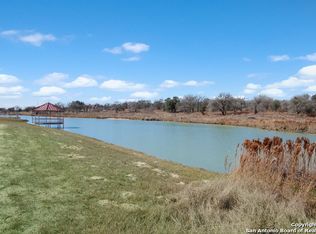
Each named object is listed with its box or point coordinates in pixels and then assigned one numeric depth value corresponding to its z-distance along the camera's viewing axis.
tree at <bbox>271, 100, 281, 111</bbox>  84.07
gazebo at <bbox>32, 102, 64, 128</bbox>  41.97
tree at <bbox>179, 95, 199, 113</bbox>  96.56
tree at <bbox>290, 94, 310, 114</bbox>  68.12
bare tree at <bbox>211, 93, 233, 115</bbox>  83.00
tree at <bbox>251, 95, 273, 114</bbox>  84.81
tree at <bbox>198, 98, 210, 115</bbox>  89.24
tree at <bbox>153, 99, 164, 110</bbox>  109.41
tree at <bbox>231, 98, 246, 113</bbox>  84.90
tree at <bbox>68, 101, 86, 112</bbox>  118.62
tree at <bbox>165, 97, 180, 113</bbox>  98.25
